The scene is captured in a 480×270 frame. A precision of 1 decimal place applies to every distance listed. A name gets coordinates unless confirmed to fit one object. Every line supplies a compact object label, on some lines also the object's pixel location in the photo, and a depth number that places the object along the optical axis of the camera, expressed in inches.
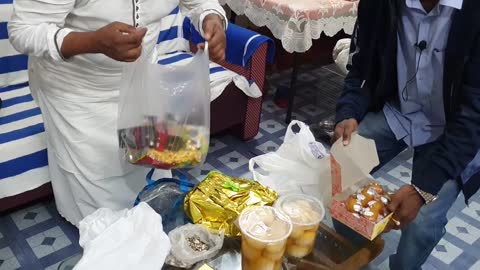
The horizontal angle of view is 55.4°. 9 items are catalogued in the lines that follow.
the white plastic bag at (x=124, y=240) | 37.0
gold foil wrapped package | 44.9
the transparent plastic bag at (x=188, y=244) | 40.4
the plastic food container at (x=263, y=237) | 37.9
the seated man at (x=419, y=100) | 45.7
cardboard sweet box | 43.6
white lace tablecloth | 85.4
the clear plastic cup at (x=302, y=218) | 41.9
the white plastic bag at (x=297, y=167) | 54.6
